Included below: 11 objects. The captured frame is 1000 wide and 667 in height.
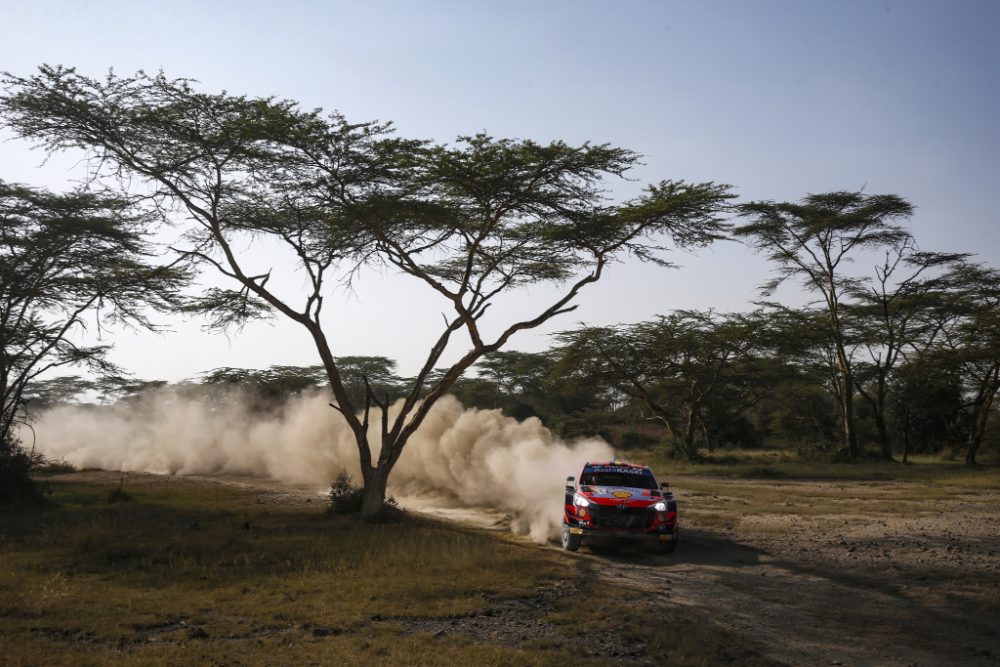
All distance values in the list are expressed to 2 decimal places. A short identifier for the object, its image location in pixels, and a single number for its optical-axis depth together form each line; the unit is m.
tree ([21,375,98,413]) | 51.68
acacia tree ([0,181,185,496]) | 23.80
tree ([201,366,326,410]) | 47.94
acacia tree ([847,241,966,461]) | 40.16
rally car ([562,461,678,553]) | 15.37
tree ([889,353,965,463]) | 37.38
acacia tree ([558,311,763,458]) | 42.41
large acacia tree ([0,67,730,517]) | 18.81
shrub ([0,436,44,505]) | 21.98
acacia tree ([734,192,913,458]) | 37.44
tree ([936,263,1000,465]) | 34.84
